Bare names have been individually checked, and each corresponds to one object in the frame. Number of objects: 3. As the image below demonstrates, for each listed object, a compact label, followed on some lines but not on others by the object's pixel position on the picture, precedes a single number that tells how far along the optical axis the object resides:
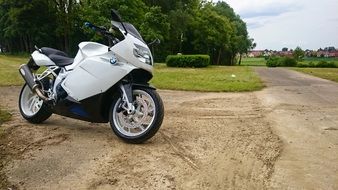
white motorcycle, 4.07
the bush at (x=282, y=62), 33.50
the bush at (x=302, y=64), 32.31
